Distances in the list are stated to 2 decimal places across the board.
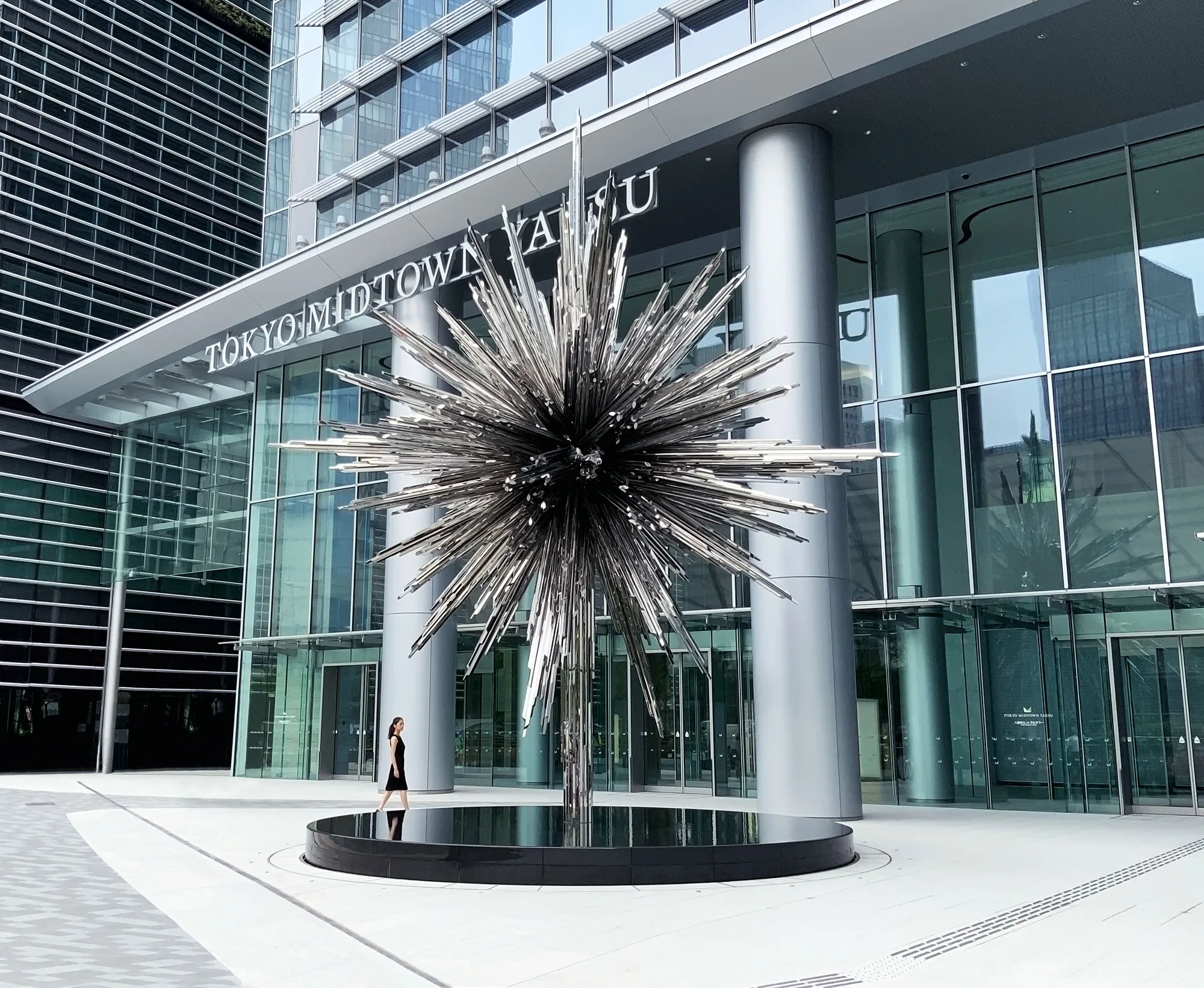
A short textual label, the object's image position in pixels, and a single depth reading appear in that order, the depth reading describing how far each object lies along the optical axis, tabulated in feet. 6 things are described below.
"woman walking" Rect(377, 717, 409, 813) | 45.19
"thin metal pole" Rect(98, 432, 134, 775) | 93.15
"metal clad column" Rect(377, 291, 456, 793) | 61.16
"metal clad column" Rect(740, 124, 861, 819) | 44.60
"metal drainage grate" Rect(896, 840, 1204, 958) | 21.07
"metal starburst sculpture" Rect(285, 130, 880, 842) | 31.01
